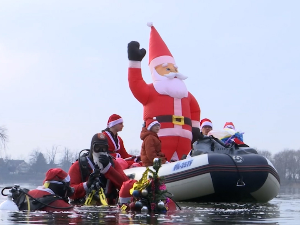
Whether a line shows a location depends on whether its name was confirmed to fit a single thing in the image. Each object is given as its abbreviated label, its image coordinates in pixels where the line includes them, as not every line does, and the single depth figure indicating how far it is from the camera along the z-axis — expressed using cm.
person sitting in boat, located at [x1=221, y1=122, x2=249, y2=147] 1250
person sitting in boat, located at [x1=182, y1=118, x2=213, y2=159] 1494
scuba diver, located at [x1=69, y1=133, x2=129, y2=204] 1007
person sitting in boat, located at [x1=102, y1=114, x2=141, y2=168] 1259
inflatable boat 1095
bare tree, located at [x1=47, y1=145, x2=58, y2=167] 5623
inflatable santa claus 1382
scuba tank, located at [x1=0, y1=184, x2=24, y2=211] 845
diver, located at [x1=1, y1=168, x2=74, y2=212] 832
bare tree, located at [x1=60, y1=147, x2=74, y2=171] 4739
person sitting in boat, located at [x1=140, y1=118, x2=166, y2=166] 1198
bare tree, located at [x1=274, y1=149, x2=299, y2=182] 5133
